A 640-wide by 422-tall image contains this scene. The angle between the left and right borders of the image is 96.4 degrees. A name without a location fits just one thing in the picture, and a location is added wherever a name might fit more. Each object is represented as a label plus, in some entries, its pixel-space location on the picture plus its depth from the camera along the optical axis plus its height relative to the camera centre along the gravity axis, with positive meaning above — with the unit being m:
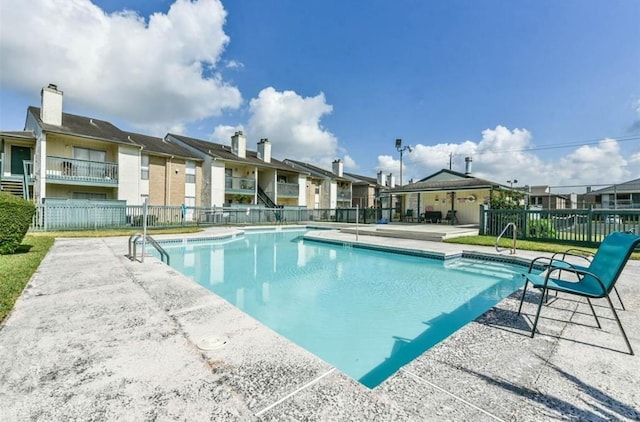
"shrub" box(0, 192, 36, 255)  7.00 -0.35
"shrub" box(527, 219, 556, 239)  12.49 -0.73
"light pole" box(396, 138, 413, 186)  33.30 +7.38
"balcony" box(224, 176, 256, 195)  25.12 +2.12
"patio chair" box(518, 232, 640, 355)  2.92 -0.67
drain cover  2.72 -1.32
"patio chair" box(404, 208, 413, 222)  23.00 -0.38
